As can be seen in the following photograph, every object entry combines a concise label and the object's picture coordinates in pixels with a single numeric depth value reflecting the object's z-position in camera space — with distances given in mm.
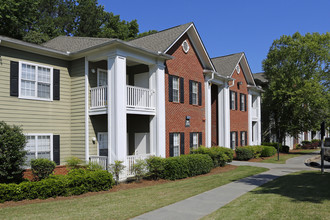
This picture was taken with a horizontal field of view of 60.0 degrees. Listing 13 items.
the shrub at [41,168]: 11102
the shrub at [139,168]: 13289
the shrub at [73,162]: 12728
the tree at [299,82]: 29156
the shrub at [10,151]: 9734
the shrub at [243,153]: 22609
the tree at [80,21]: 32781
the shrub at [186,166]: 13883
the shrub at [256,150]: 23656
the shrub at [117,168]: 12445
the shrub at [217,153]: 17509
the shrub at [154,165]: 13609
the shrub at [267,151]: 26234
